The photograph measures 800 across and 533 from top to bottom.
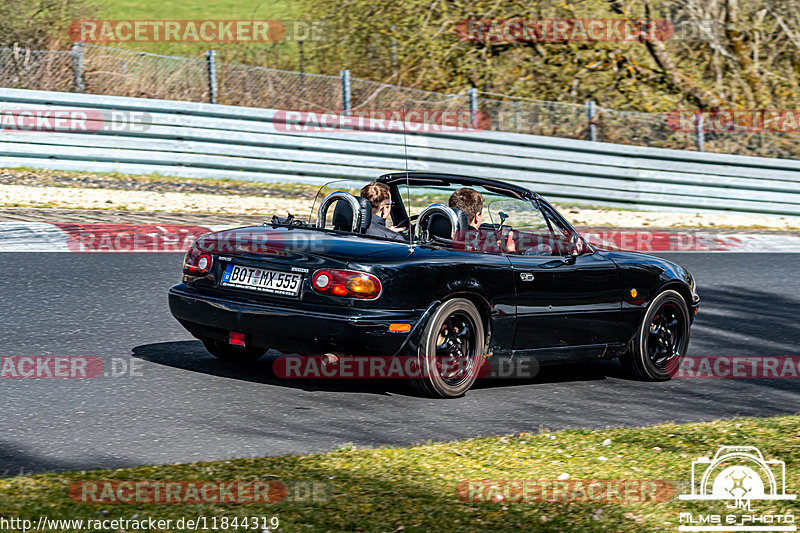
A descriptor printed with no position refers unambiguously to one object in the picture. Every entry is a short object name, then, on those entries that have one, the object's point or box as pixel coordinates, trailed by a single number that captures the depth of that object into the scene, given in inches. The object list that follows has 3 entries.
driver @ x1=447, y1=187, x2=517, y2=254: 561.9
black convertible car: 491.8
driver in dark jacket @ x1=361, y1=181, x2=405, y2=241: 576.1
